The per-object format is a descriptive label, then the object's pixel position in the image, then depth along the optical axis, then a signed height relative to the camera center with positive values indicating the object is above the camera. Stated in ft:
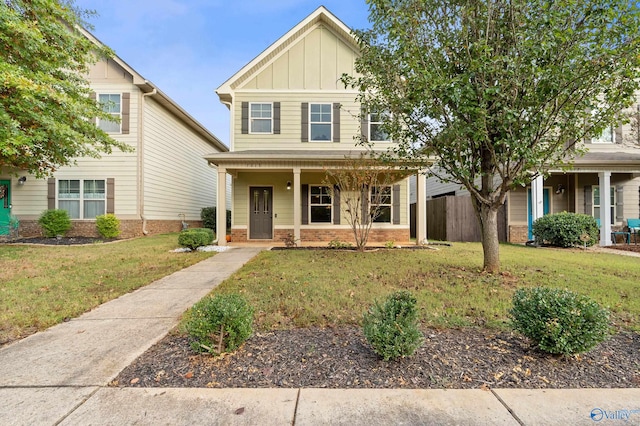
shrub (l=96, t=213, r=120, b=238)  37.27 -1.01
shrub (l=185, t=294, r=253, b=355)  8.47 -3.07
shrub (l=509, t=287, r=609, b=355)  8.06 -2.91
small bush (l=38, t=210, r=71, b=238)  36.29 -0.60
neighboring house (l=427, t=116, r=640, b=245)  37.83 +2.69
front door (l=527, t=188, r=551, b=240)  37.68 +0.46
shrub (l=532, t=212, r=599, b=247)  30.73 -1.47
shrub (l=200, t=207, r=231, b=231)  52.85 -0.30
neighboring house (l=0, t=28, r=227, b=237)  38.29 +4.57
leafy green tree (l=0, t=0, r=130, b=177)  21.74 +9.67
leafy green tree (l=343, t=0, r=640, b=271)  13.98 +6.79
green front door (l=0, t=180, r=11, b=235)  38.04 +2.04
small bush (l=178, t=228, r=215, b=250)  28.99 -2.14
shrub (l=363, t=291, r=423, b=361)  7.98 -3.05
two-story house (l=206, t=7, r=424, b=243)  36.83 +10.64
